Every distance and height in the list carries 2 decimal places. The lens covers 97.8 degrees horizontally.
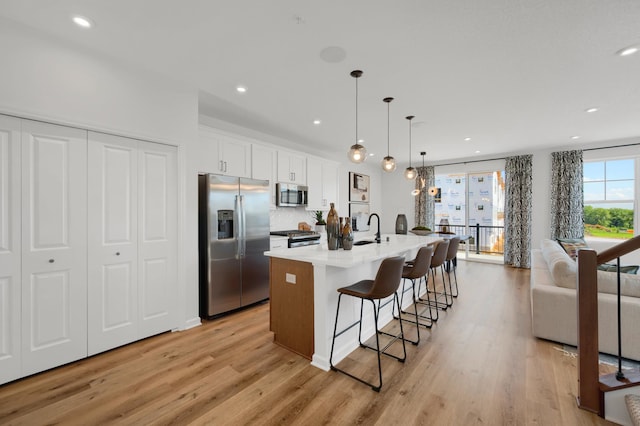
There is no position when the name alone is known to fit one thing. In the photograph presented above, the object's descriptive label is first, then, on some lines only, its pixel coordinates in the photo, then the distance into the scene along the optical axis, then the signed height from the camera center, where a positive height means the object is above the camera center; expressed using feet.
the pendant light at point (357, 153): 9.93 +2.13
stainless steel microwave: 15.53 +1.05
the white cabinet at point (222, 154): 11.84 +2.67
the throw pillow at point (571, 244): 15.39 -1.86
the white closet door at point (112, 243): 8.21 -0.91
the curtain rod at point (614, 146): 17.32 +4.24
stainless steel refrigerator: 10.90 -1.21
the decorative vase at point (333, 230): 8.91 -0.56
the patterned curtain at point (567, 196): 18.83 +1.13
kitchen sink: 11.23 -1.24
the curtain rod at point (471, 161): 21.74 +4.21
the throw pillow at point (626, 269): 9.65 -2.01
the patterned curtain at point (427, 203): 24.58 +0.86
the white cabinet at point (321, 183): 17.78 +2.02
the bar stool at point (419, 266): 9.02 -1.76
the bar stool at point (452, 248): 12.39 -1.61
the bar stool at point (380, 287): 6.82 -1.93
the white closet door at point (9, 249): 6.82 -0.88
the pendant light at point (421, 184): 16.64 +1.73
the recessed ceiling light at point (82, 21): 6.66 +4.67
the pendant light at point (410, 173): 14.03 +2.01
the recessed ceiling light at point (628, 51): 7.66 +4.51
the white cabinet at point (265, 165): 14.03 +2.49
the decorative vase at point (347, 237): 9.05 -0.79
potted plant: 18.61 -0.62
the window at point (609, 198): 17.79 +0.96
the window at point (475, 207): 22.98 +0.50
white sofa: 7.84 -2.90
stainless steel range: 14.67 -1.32
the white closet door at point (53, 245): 7.16 -0.87
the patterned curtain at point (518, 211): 20.42 +0.11
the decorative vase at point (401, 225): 13.60 -0.60
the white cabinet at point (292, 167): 15.60 +2.66
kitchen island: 7.57 -2.48
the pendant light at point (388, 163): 11.43 +2.04
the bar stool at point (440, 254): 10.72 -1.62
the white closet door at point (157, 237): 9.24 -0.84
